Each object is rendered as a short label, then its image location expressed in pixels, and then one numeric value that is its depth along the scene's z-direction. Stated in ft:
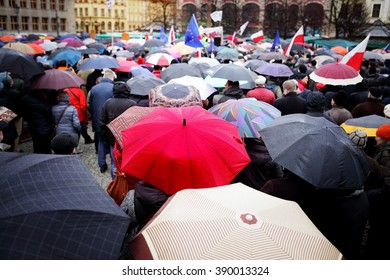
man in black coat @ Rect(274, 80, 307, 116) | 19.21
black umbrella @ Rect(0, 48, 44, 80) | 17.70
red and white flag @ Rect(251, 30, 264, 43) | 53.47
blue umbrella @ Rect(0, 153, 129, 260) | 5.25
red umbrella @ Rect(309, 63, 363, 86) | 21.50
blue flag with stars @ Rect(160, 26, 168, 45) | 62.47
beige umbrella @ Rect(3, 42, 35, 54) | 33.14
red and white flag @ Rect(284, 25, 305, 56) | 36.58
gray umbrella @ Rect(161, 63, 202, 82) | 23.90
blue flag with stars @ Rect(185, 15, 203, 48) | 36.52
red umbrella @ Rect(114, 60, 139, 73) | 28.02
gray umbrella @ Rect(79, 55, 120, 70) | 25.68
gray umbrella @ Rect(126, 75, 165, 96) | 18.38
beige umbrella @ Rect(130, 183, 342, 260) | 5.92
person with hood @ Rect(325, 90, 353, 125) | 17.37
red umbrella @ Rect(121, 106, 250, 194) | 8.95
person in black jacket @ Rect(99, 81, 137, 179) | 16.84
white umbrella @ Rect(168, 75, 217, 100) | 19.11
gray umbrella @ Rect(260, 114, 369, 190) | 8.28
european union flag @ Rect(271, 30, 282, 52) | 50.24
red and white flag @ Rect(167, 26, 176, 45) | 50.02
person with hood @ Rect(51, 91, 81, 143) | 18.52
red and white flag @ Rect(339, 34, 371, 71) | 23.99
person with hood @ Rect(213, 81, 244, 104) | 18.88
